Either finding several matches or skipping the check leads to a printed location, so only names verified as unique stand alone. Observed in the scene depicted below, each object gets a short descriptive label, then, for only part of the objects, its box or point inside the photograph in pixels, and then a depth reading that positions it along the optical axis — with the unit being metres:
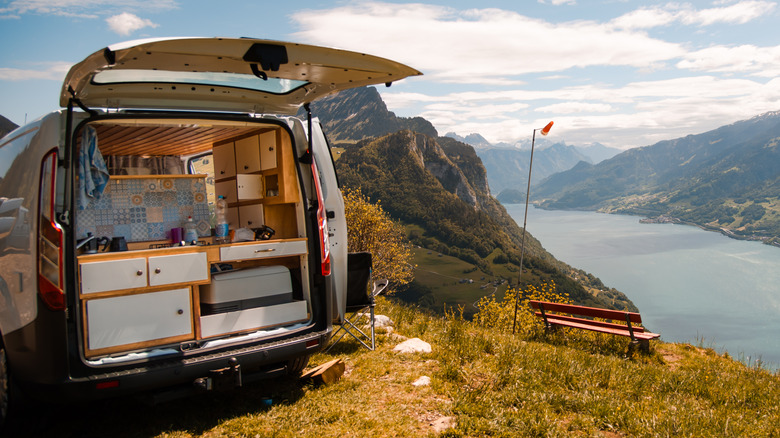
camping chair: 5.95
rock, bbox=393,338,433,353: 5.77
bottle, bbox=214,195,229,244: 5.18
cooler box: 4.20
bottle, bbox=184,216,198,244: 4.70
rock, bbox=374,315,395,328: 7.55
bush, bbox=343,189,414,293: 22.52
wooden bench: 7.39
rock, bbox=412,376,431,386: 4.66
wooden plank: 4.67
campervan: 3.31
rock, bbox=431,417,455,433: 3.74
